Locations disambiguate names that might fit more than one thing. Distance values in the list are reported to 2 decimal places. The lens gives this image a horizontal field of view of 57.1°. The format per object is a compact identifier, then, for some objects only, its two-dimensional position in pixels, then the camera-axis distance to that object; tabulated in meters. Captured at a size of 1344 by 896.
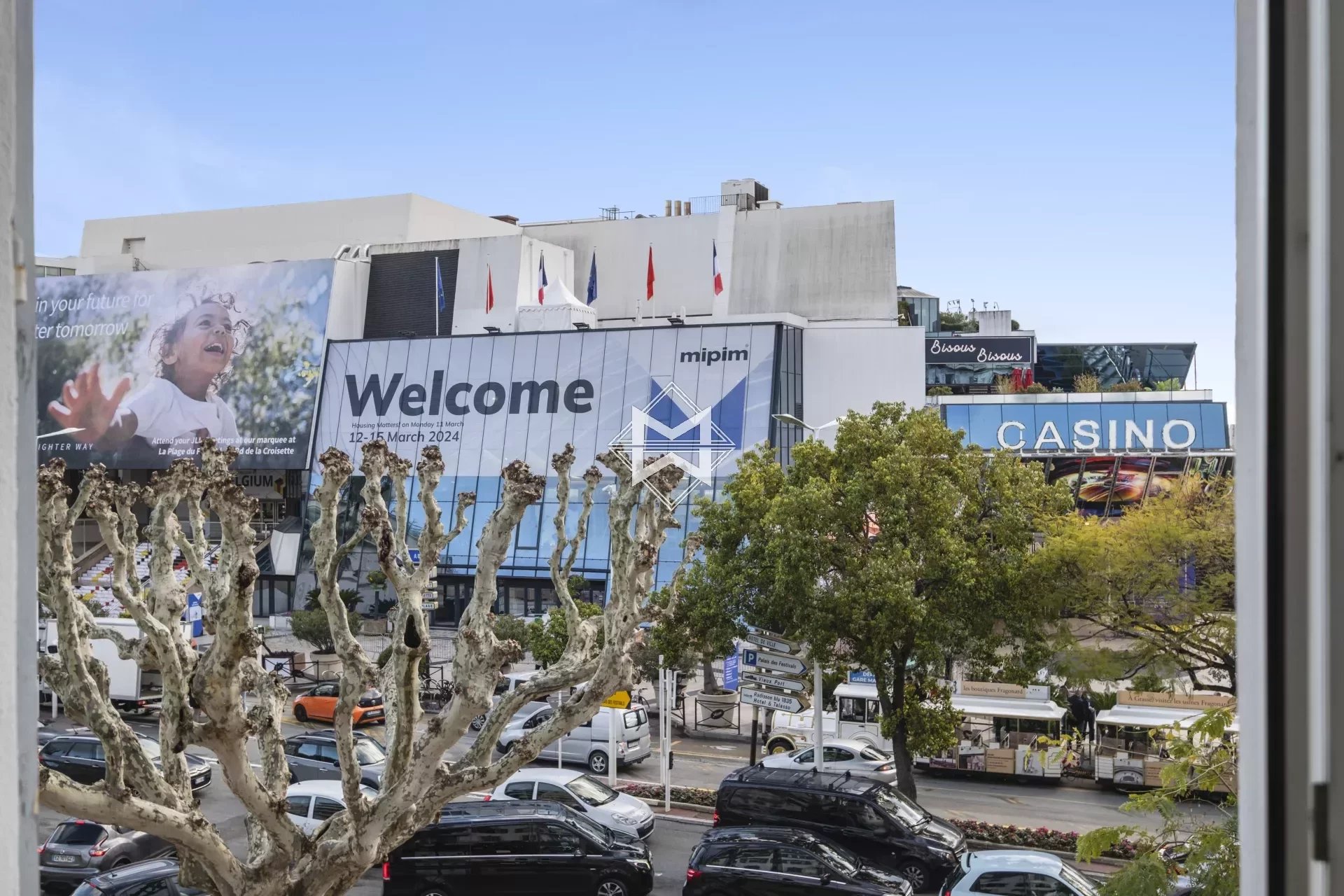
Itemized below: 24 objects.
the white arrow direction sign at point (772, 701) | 19.27
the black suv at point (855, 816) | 16.45
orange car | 26.19
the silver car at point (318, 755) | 20.53
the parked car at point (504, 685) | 27.00
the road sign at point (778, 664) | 19.28
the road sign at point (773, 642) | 19.41
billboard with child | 44.94
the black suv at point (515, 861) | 15.26
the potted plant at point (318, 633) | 32.94
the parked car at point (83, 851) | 15.83
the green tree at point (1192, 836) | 9.41
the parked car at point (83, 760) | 20.58
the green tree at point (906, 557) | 17.75
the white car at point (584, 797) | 17.86
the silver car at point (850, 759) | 20.90
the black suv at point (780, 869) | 14.34
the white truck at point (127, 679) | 26.22
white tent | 44.06
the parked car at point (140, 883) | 13.55
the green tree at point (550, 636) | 27.03
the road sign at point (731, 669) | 21.53
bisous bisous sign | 61.09
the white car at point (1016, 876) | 13.66
